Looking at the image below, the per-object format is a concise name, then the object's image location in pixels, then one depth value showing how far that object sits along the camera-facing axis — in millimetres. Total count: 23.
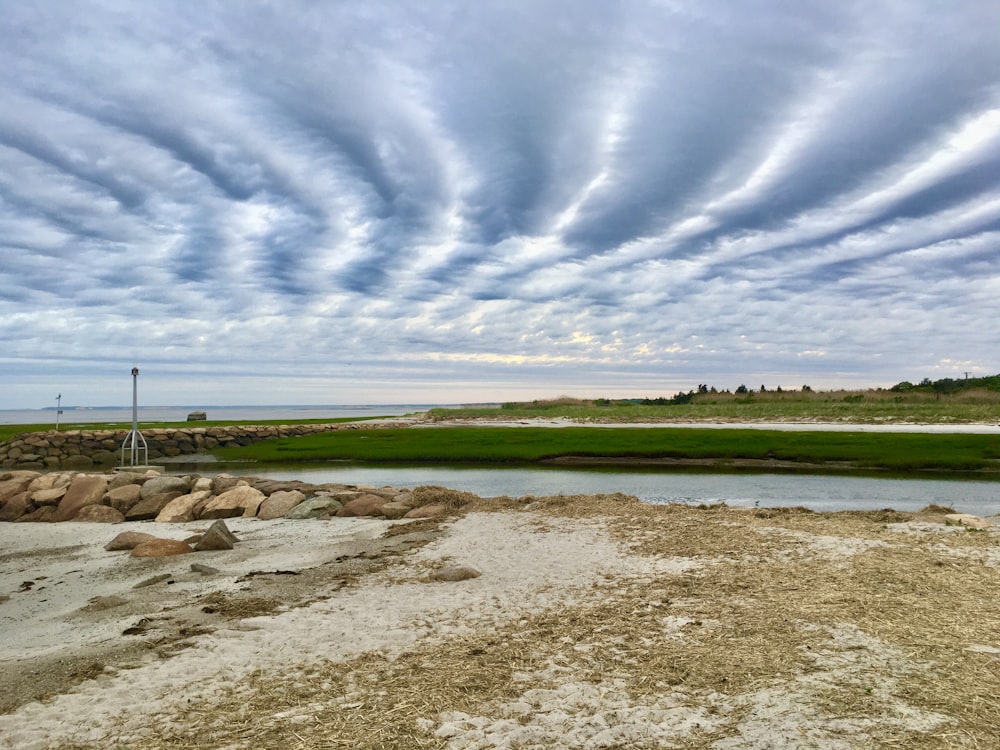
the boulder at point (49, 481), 18234
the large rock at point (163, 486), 17288
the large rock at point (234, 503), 16062
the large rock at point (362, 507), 15438
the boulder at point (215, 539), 11988
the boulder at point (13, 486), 18170
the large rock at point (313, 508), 15617
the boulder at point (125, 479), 17812
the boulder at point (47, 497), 17453
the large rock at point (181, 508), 15898
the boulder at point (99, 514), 16270
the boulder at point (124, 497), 16828
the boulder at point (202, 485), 17738
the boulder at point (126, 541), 12453
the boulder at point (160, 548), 11672
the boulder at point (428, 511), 14836
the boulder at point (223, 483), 17553
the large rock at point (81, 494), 16781
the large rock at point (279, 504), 15875
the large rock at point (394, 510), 15047
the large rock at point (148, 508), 16297
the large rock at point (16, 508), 17375
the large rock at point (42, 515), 16734
